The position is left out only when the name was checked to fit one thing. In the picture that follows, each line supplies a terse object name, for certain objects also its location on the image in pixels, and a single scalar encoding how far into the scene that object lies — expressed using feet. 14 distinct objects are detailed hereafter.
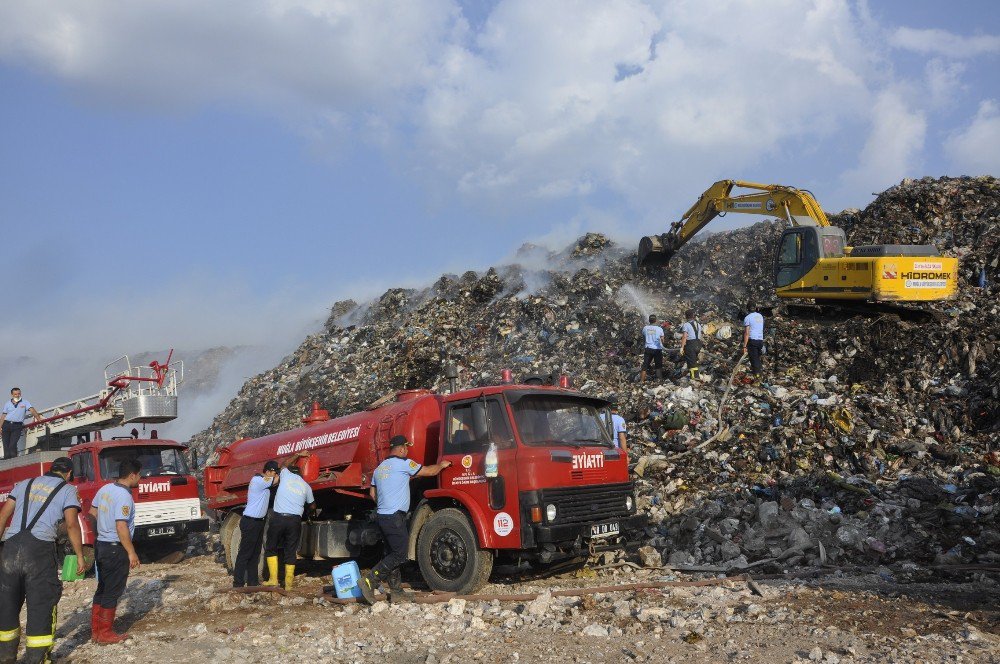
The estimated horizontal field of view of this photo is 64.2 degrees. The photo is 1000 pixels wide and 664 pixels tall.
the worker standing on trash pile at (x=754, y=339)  46.50
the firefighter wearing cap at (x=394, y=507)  25.00
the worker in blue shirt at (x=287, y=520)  28.76
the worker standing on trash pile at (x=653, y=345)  50.16
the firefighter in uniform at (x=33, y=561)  19.39
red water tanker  24.77
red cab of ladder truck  39.70
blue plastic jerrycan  25.68
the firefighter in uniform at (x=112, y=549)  22.08
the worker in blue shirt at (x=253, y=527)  29.19
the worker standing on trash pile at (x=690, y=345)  49.32
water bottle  24.80
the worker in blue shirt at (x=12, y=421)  47.91
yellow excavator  49.83
